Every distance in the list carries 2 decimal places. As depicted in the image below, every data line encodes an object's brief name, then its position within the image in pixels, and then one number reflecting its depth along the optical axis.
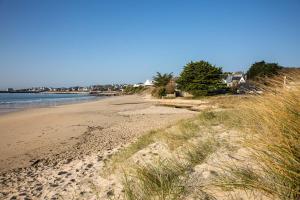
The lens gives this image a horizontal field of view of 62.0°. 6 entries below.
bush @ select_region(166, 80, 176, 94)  42.77
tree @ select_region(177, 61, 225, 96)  31.42
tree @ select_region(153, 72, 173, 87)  50.65
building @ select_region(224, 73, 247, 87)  57.09
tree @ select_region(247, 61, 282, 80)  32.21
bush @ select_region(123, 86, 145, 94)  83.57
